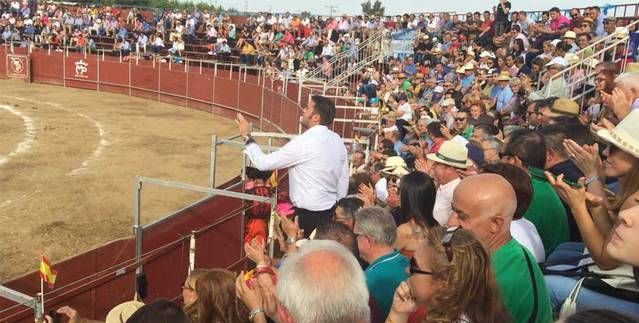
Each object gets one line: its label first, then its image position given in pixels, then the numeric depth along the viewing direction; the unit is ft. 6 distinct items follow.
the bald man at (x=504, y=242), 7.75
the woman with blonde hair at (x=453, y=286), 6.95
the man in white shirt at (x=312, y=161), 14.48
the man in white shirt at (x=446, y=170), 13.65
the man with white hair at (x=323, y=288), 6.30
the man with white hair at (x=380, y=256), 9.39
